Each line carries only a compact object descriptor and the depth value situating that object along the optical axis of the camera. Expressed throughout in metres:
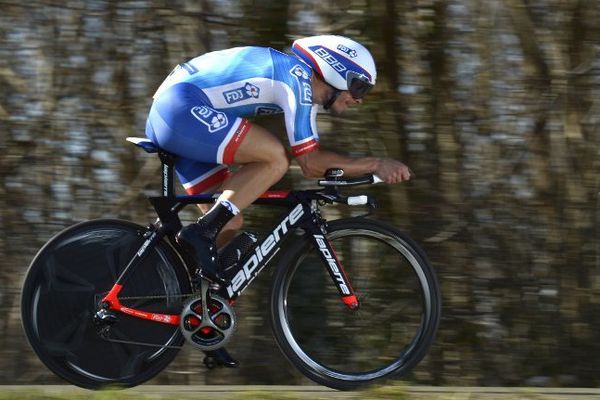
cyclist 11.28
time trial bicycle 11.66
